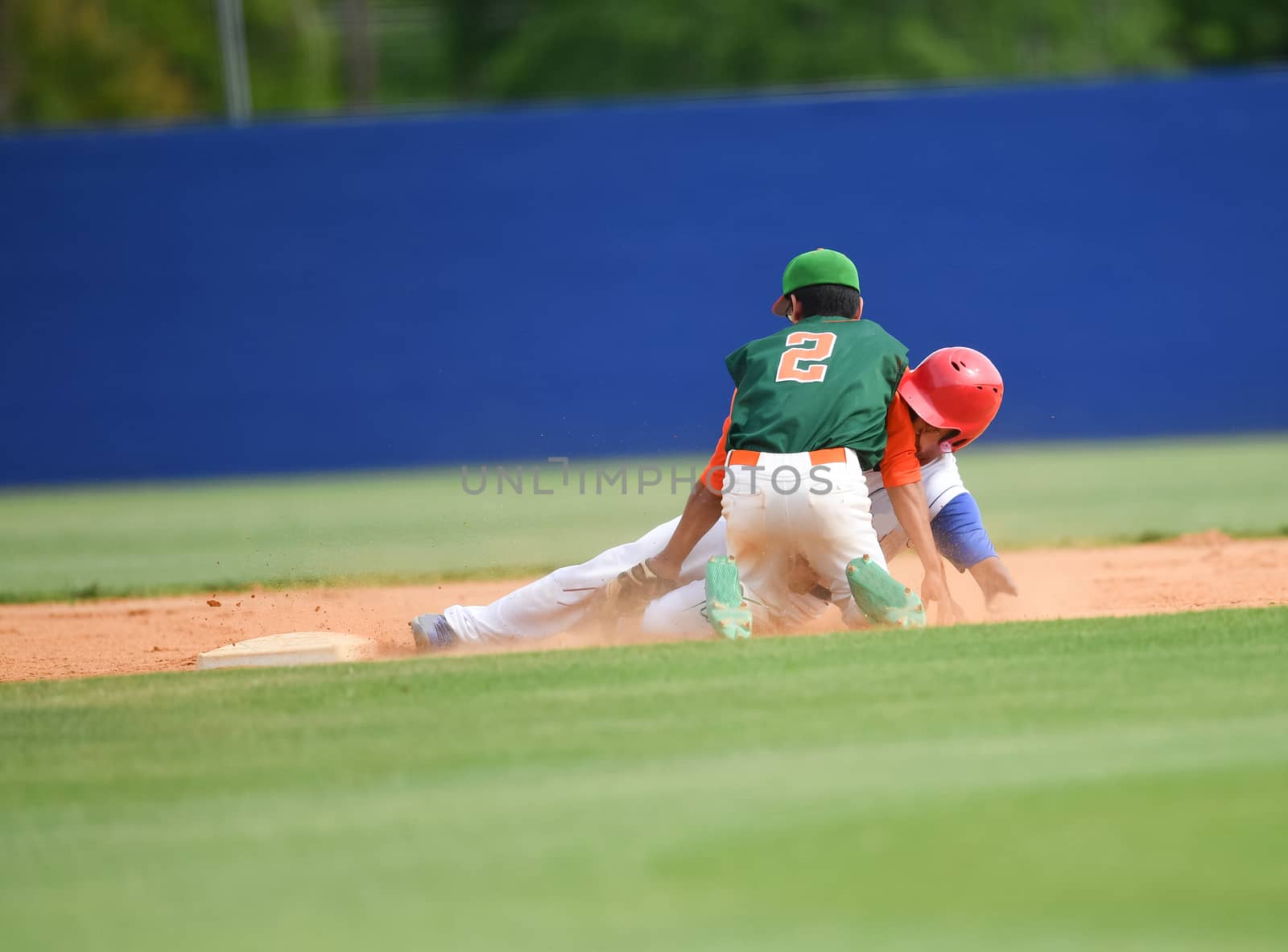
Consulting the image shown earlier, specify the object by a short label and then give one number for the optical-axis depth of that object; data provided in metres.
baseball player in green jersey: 10.10
